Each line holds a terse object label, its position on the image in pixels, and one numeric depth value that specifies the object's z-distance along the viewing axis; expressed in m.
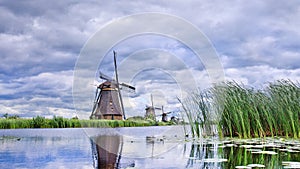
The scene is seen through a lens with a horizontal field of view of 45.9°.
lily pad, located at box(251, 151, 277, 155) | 6.13
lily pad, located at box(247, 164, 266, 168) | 4.92
